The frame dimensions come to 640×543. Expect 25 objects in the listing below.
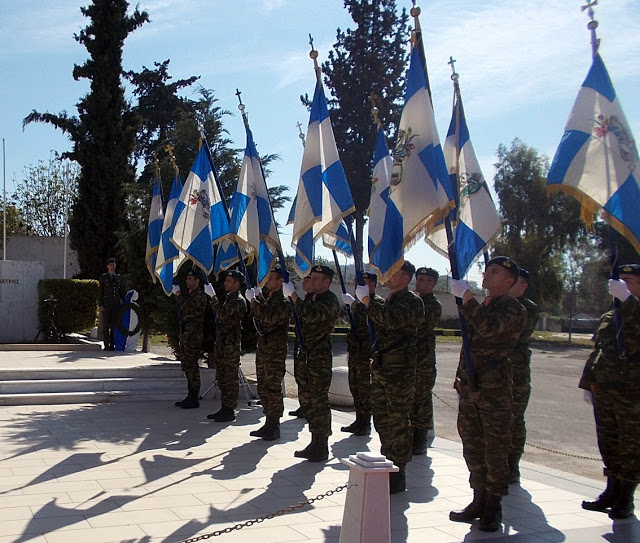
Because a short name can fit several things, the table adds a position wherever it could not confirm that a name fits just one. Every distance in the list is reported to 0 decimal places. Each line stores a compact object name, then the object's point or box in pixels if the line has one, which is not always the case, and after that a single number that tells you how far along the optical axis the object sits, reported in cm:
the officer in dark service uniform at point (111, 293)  1425
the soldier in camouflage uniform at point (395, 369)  601
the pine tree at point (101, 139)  2653
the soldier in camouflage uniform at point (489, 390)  516
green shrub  1673
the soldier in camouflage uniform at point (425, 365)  782
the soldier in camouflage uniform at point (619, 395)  547
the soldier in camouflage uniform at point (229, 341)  918
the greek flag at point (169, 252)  1069
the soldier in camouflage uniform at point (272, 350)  811
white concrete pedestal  393
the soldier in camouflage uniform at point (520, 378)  651
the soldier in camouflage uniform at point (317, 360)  729
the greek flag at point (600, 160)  556
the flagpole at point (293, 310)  761
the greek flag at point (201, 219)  981
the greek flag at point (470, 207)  680
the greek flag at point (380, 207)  612
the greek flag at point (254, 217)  876
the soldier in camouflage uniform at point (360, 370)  870
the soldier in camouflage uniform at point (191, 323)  1005
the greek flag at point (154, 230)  1147
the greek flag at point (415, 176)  593
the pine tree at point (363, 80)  3309
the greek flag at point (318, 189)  756
